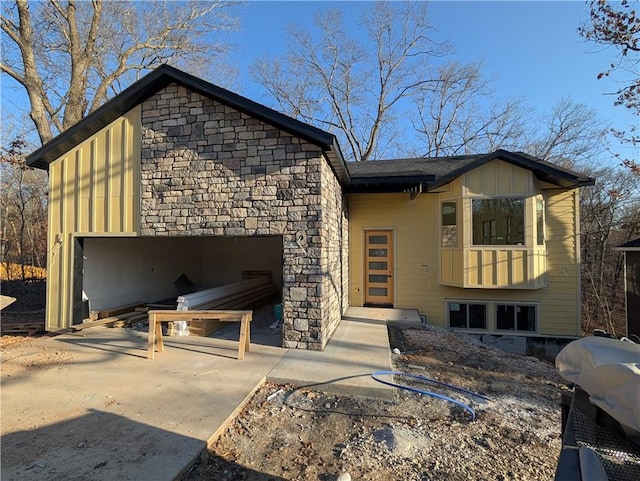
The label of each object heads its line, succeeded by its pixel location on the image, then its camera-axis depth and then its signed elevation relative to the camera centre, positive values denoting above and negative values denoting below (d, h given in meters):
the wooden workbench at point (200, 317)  4.84 -1.11
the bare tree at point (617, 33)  8.02 +5.55
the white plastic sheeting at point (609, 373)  1.41 -0.65
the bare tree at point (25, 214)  14.23 +1.51
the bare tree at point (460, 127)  17.28 +6.86
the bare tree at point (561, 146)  15.41 +5.10
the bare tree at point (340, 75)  17.97 +10.25
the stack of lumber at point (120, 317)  6.60 -1.60
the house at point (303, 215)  5.37 +0.65
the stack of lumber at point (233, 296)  6.38 -1.22
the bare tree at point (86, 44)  9.98 +7.73
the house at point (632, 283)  6.91 -0.84
